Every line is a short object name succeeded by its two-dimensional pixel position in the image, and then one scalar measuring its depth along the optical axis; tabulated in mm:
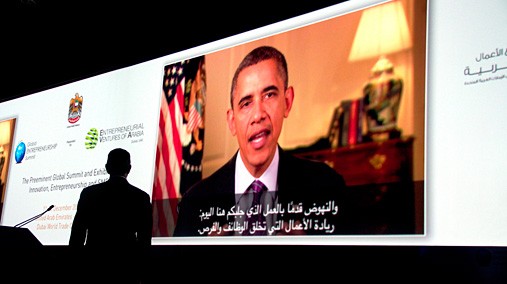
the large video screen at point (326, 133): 2613
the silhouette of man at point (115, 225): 2764
